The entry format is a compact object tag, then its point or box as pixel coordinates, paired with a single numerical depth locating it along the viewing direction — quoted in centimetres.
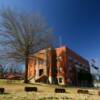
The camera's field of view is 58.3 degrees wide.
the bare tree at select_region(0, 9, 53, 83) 1691
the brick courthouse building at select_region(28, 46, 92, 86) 2245
